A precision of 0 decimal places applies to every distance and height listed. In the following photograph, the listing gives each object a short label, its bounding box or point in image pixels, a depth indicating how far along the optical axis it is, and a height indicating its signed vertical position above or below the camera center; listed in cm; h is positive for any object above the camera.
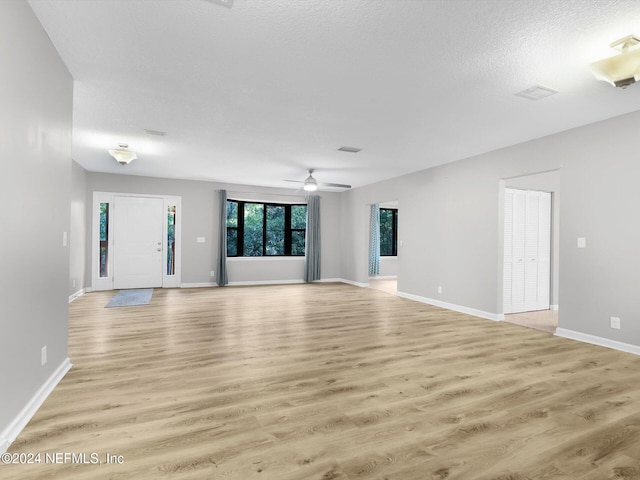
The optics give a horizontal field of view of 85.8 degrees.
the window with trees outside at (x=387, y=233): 1187 +19
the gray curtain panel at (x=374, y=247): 1130 -28
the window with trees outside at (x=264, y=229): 916 +26
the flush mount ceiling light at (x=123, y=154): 544 +133
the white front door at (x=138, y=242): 789 -10
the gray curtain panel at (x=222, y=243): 860 -12
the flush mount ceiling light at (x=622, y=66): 242 +127
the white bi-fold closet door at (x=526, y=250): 561 -19
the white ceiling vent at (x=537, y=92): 321 +140
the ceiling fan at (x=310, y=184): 676 +107
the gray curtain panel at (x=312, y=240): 955 -5
